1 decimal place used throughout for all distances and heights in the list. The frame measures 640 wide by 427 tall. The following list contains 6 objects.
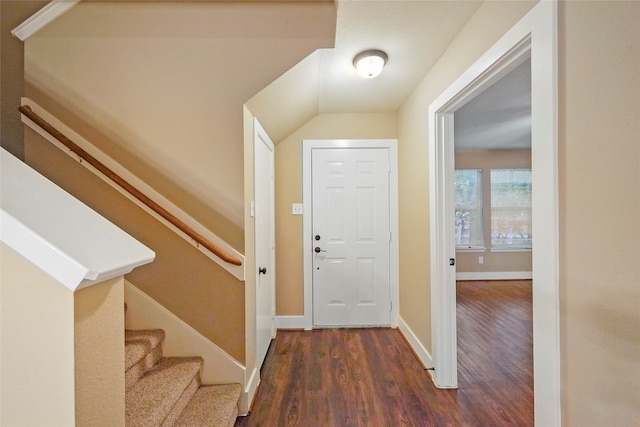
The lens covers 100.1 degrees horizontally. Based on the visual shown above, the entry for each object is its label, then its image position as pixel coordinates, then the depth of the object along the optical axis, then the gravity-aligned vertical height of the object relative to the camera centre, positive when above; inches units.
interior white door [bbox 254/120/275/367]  79.3 -7.9
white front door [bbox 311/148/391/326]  111.8 -11.4
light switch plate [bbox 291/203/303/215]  112.0 +2.9
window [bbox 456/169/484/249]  189.0 +4.3
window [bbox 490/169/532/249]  188.2 +4.9
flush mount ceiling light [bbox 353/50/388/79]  71.9 +42.1
